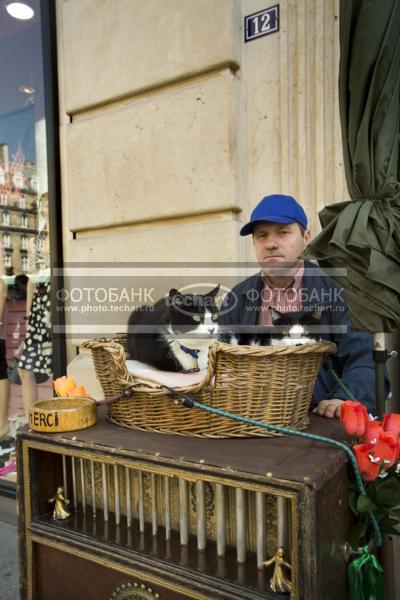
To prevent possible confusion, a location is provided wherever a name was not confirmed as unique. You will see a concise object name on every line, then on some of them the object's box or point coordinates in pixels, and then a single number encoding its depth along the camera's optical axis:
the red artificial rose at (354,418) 0.93
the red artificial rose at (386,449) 0.90
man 1.43
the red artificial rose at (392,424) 0.94
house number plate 1.91
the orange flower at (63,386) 1.31
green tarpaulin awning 1.04
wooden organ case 0.82
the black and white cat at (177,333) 1.37
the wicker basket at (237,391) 0.96
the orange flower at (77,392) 1.32
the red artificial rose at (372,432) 0.92
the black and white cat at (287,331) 1.12
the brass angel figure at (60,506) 1.17
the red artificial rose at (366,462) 0.90
